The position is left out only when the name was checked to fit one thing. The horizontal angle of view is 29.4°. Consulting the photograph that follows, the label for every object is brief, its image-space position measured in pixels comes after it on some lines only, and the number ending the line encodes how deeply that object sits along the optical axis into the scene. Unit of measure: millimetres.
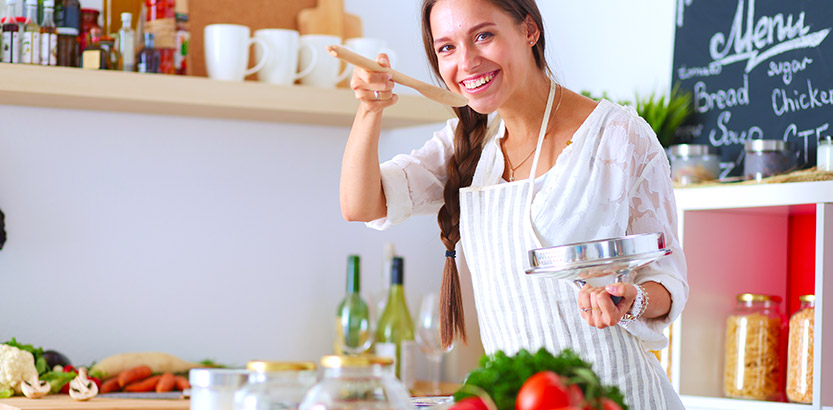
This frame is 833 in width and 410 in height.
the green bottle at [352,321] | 3252
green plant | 2983
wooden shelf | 2858
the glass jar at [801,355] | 2593
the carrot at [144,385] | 2881
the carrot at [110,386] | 2870
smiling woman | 2180
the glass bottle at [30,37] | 2871
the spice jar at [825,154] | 2620
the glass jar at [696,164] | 2837
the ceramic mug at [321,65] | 3090
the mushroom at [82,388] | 2732
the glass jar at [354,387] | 1362
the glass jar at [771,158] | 2714
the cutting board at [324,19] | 3211
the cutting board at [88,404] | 2659
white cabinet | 2733
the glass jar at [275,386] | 1454
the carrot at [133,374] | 2892
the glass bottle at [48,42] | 2886
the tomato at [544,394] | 1275
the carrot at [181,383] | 2885
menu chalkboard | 2776
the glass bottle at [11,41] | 2864
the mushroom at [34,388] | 2737
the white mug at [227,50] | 2981
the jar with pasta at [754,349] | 2680
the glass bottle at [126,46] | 2969
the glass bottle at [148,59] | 2967
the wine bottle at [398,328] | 3247
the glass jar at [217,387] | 1548
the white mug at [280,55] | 3028
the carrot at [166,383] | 2875
